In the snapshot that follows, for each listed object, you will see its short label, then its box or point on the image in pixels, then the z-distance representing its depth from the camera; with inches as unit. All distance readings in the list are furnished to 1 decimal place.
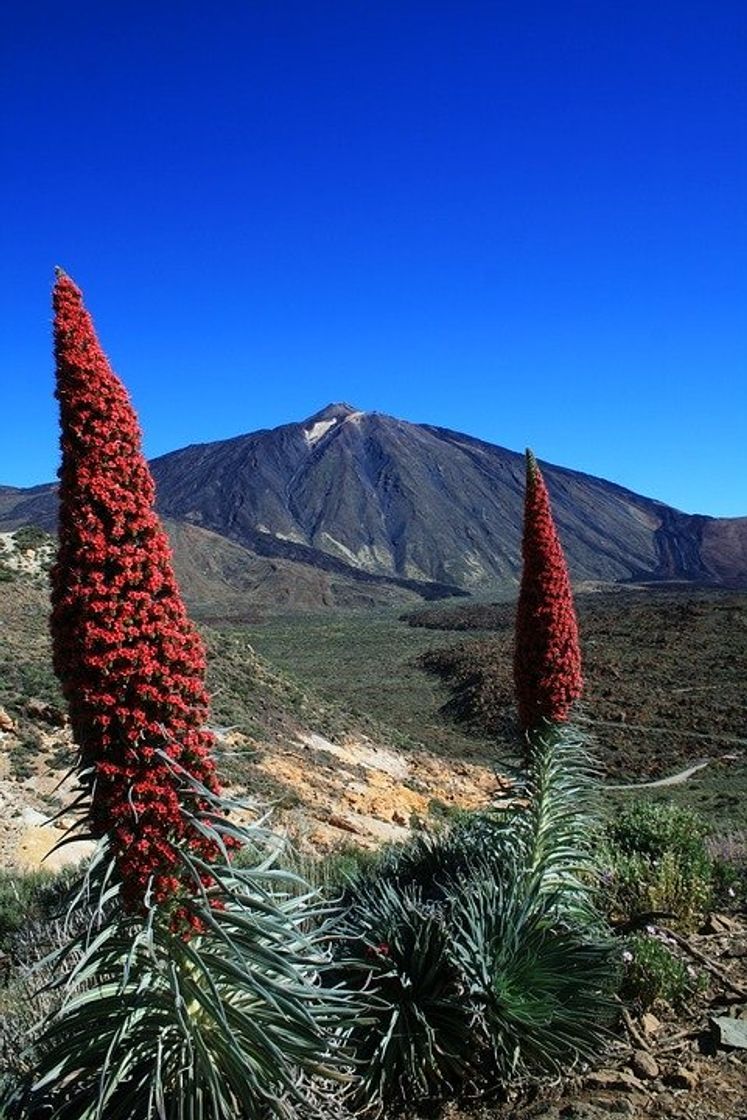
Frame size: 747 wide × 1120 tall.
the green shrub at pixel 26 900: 301.9
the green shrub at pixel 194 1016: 112.9
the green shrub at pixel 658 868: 241.4
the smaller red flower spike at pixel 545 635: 233.8
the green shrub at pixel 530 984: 165.3
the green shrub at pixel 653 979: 189.5
